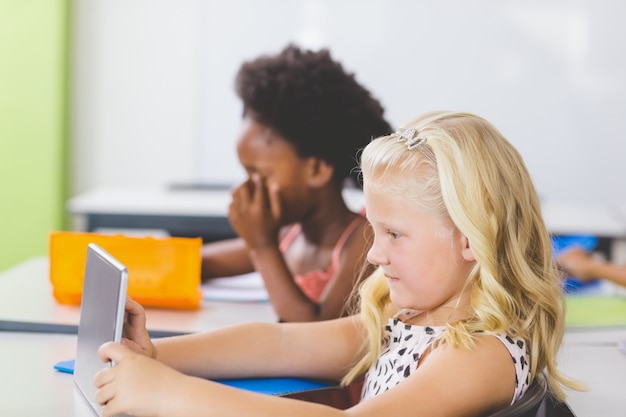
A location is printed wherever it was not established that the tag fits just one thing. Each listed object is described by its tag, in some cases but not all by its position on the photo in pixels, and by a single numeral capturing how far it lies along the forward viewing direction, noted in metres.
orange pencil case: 1.90
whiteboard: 4.08
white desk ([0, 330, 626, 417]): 1.46
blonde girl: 1.38
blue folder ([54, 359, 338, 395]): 1.55
